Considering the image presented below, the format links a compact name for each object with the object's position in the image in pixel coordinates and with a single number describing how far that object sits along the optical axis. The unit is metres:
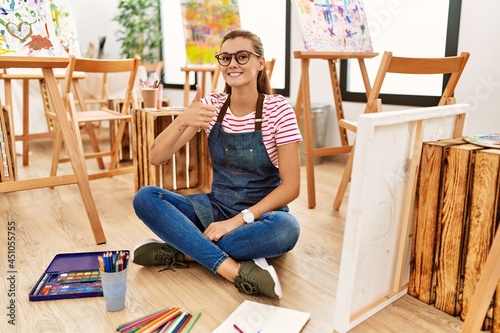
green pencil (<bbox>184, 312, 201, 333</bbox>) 1.20
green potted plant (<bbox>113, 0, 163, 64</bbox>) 5.26
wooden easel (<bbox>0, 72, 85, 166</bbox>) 2.86
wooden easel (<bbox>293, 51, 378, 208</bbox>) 2.26
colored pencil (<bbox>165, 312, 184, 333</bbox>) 1.18
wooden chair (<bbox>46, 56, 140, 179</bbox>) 2.52
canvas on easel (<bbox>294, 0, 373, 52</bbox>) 2.33
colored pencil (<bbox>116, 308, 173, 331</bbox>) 1.20
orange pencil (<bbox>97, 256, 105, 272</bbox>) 1.25
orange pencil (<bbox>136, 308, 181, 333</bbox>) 1.18
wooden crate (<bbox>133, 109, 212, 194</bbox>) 2.36
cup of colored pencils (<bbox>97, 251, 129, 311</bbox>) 1.26
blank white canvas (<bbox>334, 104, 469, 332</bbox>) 1.09
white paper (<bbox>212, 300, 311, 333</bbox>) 1.20
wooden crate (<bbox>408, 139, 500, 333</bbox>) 1.17
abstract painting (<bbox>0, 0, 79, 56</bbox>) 1.75
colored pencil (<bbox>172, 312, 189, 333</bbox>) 1.20
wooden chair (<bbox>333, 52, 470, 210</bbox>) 1.82
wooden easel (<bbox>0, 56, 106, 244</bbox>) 1.70
